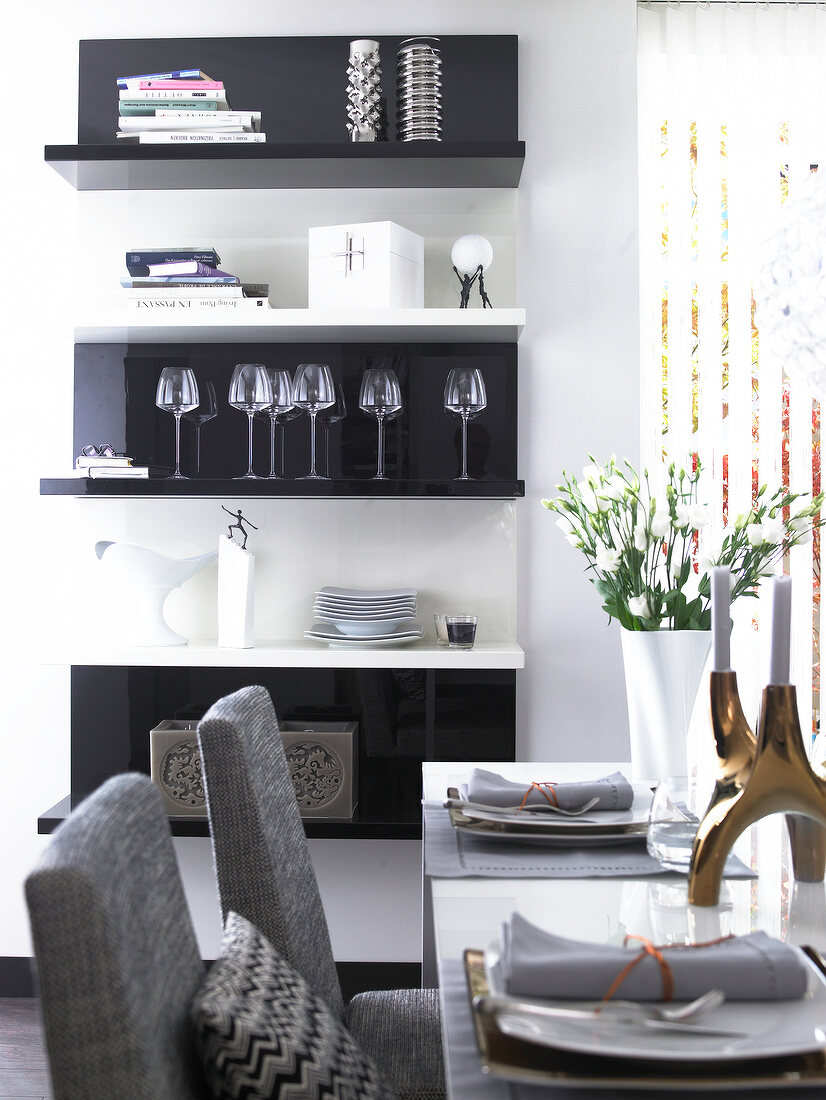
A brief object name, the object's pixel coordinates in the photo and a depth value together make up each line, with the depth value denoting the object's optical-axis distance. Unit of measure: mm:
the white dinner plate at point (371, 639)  2570
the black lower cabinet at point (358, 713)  2637
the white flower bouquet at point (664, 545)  1652
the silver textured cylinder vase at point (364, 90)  2646
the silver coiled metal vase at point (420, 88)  2592
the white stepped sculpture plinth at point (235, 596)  2576
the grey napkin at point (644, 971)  835
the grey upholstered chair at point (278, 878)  1273
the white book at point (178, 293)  2617
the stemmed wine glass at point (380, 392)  2514
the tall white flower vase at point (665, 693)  1638
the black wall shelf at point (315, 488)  2523
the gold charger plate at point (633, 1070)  741
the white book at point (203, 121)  2588
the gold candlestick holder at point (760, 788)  1085
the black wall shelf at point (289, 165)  2562
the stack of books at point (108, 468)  2566
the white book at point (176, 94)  2590
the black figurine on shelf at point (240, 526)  2758
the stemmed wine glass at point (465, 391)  2496
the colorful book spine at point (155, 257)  2645
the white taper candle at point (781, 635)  1098
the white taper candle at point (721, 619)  1168
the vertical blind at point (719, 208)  2857
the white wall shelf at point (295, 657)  2492
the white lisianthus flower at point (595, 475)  1748
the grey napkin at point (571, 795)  1439
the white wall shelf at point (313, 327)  2551
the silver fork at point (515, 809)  1397
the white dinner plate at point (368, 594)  2637
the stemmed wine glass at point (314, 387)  2527
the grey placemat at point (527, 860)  1225
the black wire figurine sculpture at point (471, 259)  2631
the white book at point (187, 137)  2580
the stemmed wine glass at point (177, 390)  2553
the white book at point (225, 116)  2586
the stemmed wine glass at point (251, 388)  2529
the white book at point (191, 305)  2594
